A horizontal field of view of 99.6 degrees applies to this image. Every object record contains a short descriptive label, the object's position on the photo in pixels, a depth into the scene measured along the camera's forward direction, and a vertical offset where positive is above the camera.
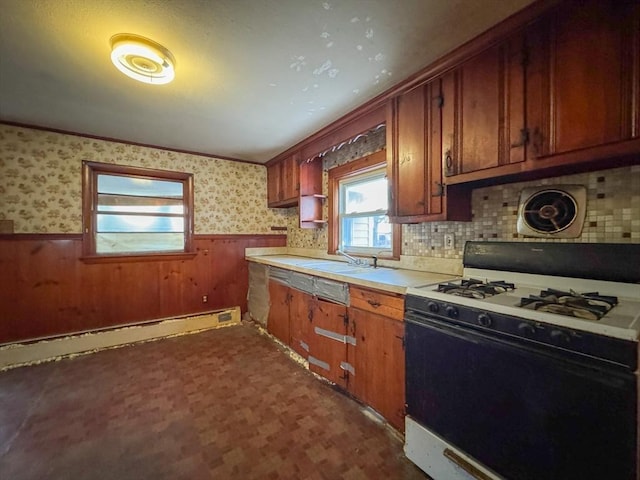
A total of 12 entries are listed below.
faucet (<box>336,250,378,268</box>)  2.47 -0.22
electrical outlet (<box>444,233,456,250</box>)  1.94 -0.02
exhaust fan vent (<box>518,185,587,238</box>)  1.39 +0.15
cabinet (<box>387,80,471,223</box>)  1.70 +0.51
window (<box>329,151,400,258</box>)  2.54 +0.30
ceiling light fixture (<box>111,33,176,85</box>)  1.47 +1.05
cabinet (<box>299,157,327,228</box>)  3.18 +0.52
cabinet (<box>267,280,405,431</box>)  1.62 -0.76
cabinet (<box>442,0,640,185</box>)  1.07 +0.66
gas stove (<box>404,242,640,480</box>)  0.87 -0.49
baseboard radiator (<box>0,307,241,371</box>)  2.59 -1.10
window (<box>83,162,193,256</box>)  2.96 +0.33
